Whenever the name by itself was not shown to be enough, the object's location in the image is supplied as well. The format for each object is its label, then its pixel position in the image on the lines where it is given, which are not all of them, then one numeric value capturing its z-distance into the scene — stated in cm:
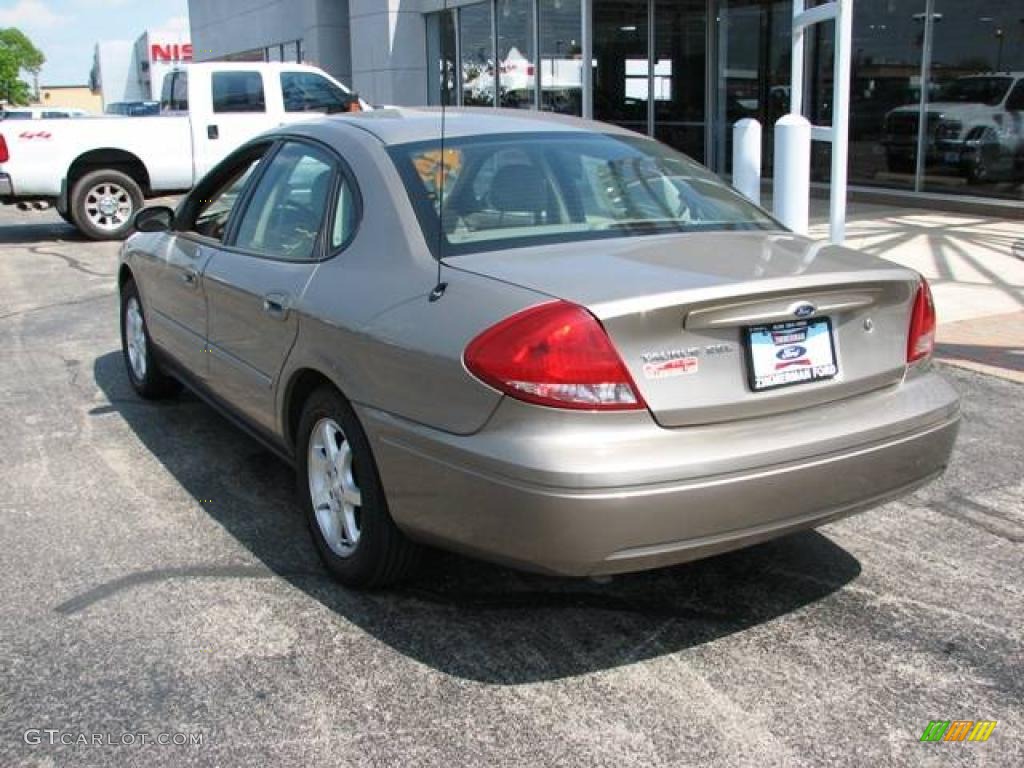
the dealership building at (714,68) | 1280
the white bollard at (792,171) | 802
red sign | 5519
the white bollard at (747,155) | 851
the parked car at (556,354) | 295
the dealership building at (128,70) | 6156
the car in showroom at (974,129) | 1234
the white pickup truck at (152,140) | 1303
